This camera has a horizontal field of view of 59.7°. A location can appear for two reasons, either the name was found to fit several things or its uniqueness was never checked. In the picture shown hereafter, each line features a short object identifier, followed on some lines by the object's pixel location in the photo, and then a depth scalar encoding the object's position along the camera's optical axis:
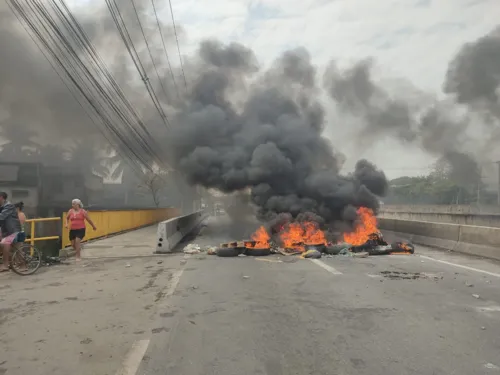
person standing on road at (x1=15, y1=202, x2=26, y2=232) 8.96
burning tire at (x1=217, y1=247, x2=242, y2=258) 11.09
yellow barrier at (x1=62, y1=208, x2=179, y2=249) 15.48
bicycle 8.38
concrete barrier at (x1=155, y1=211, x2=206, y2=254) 12.28
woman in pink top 10.34
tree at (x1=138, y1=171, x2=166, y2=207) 38.79
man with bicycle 8.19
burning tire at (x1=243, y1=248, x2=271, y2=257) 11.21
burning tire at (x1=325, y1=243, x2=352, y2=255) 11.35
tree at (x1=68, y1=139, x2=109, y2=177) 20.92
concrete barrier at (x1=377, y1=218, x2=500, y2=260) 10.37
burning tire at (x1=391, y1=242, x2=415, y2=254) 11.41
